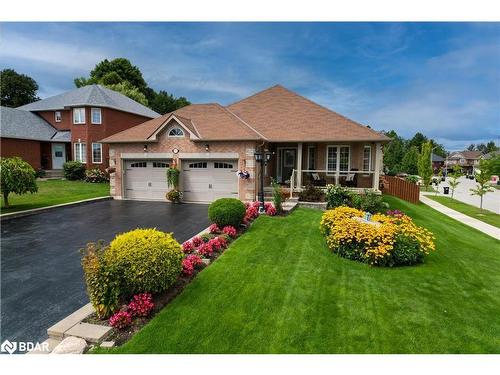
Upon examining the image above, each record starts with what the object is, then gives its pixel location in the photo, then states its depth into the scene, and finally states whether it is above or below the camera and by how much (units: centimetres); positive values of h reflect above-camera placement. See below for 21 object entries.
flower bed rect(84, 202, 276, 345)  423 -228
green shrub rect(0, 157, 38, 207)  1176 -58
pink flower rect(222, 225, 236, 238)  865 -203
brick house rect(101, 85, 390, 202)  1455 +73
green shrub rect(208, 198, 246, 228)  901 -154
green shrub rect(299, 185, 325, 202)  1343 -143
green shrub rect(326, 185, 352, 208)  1255 -142
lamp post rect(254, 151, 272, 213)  1163 +21
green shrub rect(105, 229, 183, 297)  467 -163
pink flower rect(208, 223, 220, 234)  899 -205
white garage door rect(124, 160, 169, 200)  1603 -85
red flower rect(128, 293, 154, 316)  446 -223
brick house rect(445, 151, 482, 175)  10046 +307
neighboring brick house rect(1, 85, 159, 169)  2462 +341
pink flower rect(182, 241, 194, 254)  726 -215
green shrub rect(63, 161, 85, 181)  2428 -54
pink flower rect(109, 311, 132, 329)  420 -232
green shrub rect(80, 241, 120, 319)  438 -188
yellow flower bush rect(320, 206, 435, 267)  696 -196
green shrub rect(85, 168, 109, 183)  2389 -102
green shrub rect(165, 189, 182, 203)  1513 -169
